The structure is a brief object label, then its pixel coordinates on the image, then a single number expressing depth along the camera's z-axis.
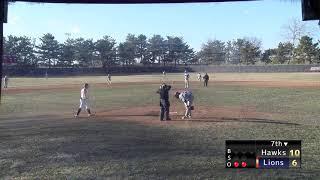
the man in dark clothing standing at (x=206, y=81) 48.53
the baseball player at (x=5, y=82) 47.96
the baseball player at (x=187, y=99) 20.11
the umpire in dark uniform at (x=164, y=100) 19.69
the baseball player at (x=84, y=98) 21.70
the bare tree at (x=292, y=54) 85.91
